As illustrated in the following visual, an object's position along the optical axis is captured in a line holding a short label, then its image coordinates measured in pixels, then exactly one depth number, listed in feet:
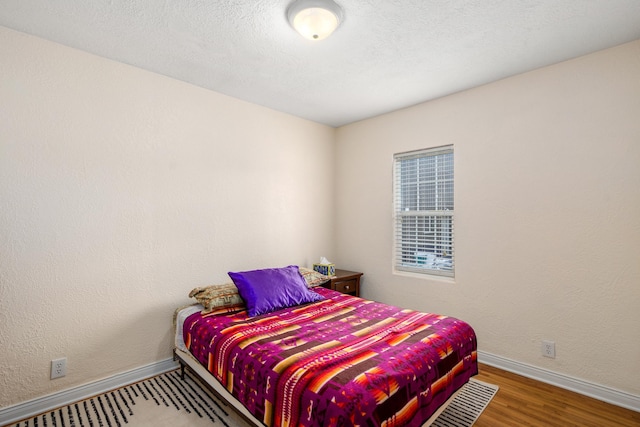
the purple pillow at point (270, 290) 8.23
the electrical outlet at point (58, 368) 7.18
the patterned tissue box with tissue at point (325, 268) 11.87
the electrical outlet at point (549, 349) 8.20
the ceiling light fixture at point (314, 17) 5.87
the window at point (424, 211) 10.60
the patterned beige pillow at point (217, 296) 8.15
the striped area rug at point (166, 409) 6.59
